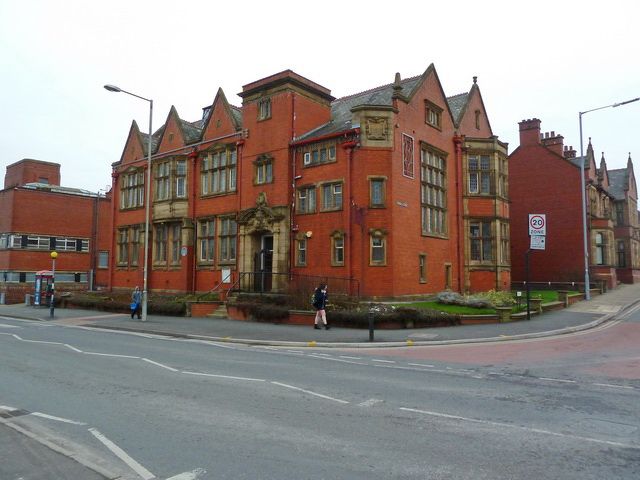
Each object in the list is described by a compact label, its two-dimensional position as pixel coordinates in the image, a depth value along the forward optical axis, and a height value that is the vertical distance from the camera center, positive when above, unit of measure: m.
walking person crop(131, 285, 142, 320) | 25.66 -1.38
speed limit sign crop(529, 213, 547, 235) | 22.12 +2.46
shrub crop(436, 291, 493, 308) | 21.97 -1.01
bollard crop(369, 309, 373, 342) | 16.62 -1.69
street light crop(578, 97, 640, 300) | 27.69 +2.38
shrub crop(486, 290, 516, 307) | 22.50 -0.99
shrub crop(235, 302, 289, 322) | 21.80 -1.51
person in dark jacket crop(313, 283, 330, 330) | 19.44 -1.04
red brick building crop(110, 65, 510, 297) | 24.38 +4.92
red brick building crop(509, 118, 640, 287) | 38.56 +5.50
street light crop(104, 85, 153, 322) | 24.16 +0.04
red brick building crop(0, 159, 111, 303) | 43.09 +3.82
